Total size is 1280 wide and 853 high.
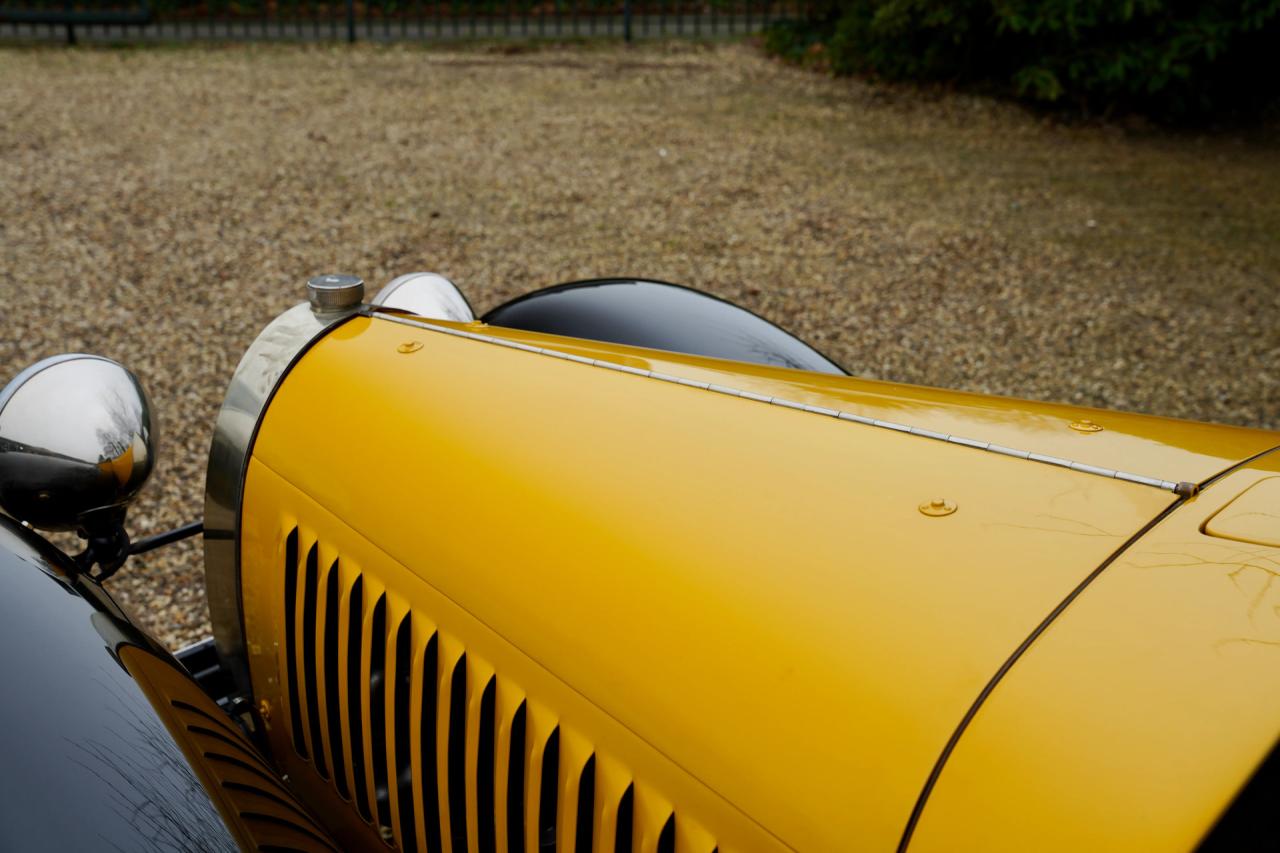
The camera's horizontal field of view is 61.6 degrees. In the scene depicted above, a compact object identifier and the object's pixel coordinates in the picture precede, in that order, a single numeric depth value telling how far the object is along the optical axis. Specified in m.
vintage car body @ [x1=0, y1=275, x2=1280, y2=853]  0.91
